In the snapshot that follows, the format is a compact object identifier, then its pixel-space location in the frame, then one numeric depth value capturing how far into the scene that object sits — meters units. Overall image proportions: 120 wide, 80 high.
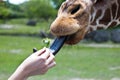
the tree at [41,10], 39.97
